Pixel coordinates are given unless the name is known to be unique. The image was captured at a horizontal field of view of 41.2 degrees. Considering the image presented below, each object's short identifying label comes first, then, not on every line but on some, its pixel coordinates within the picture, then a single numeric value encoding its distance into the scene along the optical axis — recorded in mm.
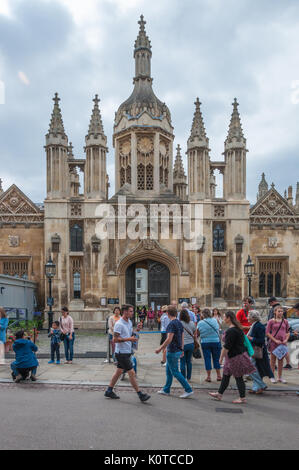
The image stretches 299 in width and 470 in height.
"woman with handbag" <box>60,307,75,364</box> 10945
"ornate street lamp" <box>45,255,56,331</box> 19469
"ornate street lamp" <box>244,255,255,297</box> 19953
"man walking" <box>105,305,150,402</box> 7430
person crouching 8992
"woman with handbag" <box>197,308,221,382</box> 9203
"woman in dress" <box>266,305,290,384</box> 9289
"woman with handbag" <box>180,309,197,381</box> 8930
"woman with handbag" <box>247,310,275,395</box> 8453
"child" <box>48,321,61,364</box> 10875
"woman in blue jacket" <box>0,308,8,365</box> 10781
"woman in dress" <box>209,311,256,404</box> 7461
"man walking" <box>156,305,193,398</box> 7695
